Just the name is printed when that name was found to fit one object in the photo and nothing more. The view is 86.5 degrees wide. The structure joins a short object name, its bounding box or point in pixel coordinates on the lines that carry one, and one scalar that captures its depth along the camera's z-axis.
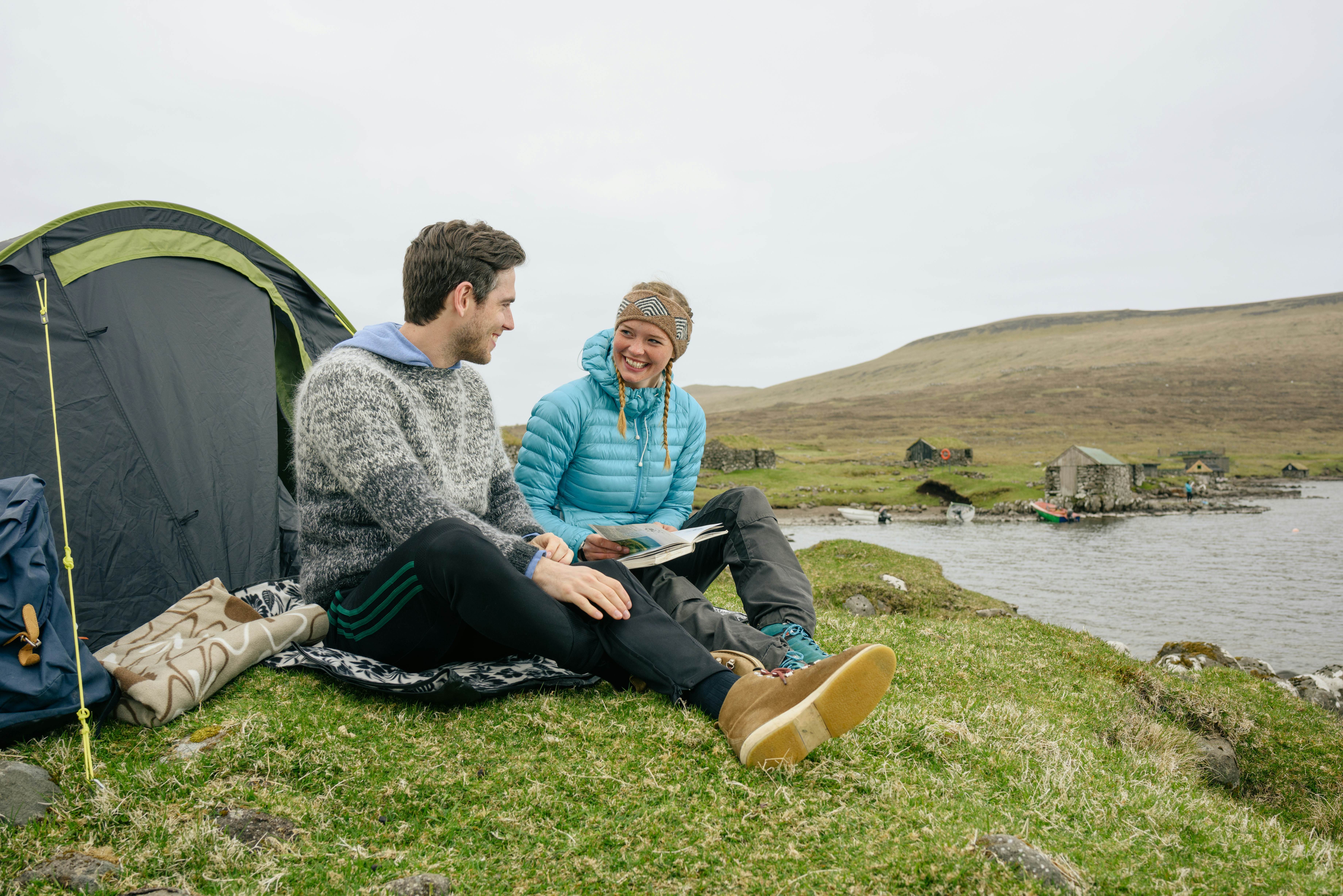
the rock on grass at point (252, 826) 2.53
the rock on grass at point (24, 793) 2.48
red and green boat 45.81
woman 4.55
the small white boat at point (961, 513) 47.91
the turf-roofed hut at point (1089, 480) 51.16
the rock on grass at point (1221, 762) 5.20
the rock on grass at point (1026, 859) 2.21
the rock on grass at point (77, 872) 2.21
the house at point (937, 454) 77.00
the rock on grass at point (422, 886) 2.27
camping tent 4.53
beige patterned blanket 3.13
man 3.06
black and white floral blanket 3.49
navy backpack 2.77
